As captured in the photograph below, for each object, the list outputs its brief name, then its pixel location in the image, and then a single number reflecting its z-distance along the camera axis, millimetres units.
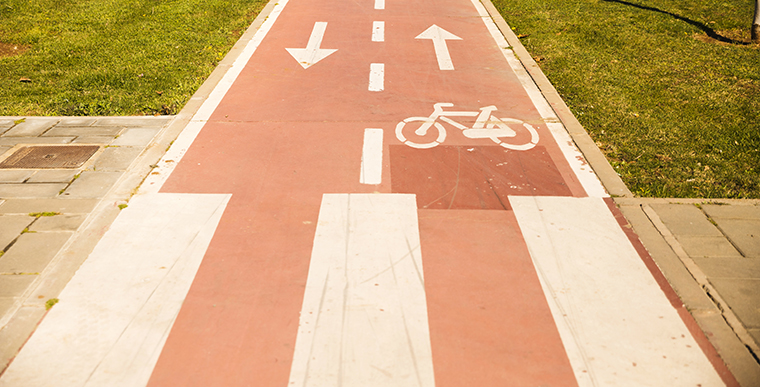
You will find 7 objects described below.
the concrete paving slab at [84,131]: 6270
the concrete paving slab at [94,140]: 6078
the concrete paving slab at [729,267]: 4238
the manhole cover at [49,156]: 5641
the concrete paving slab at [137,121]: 6512
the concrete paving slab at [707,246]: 4465
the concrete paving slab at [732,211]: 4941
